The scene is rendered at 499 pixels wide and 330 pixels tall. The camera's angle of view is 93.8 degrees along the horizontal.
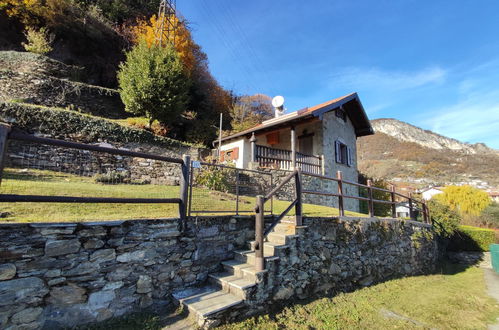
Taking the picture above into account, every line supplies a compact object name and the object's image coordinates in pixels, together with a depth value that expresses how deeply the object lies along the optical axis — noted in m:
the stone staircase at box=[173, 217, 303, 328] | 3.02
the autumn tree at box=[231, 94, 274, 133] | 19.61
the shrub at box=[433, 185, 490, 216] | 19.20
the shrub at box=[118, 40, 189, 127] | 12.01
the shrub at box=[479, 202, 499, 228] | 17.12
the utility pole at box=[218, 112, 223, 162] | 13.48
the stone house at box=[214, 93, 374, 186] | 11.78
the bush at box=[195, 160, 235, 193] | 8.31
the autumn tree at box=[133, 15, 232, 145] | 15.76
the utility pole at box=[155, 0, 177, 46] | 16.30
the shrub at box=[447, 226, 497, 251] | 12.08
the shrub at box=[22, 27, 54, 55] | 12.62
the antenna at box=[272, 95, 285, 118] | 14.31
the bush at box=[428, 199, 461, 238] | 11.01
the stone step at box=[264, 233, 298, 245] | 4.31
